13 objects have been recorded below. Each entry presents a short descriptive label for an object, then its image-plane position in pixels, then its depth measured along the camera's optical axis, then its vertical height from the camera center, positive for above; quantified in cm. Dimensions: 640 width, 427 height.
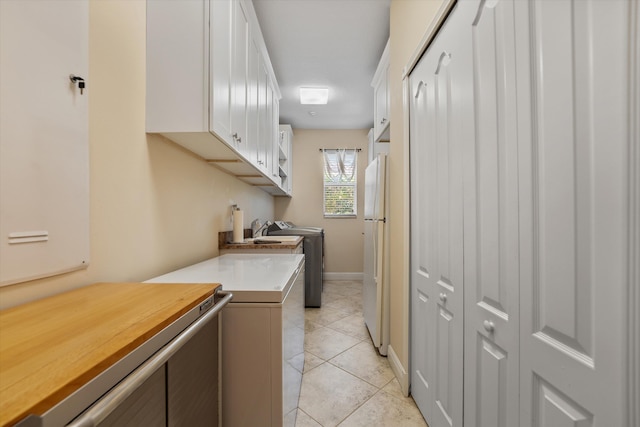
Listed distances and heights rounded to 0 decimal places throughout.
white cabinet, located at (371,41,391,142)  237 +110
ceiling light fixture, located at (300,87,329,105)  340 +154
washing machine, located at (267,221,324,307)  344 -61
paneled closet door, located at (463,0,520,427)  83 -5
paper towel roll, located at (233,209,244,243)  232 -11
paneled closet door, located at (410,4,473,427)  114 -3
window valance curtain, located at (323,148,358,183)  502 +89
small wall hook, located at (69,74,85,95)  87 +44
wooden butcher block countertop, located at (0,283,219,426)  35 -24
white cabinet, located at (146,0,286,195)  124 +67
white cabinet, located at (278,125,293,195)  414 +92
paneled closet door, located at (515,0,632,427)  54 +1
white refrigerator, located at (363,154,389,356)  219 -38
